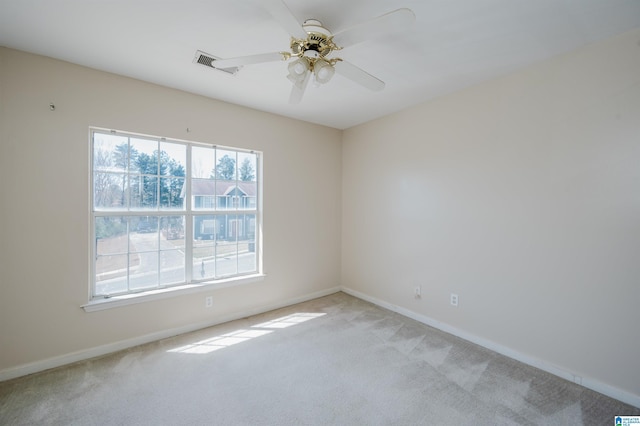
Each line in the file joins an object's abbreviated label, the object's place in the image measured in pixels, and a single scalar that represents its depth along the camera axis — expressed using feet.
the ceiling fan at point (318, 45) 4.39
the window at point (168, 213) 8.52
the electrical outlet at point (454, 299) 9.53
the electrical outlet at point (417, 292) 10.64
